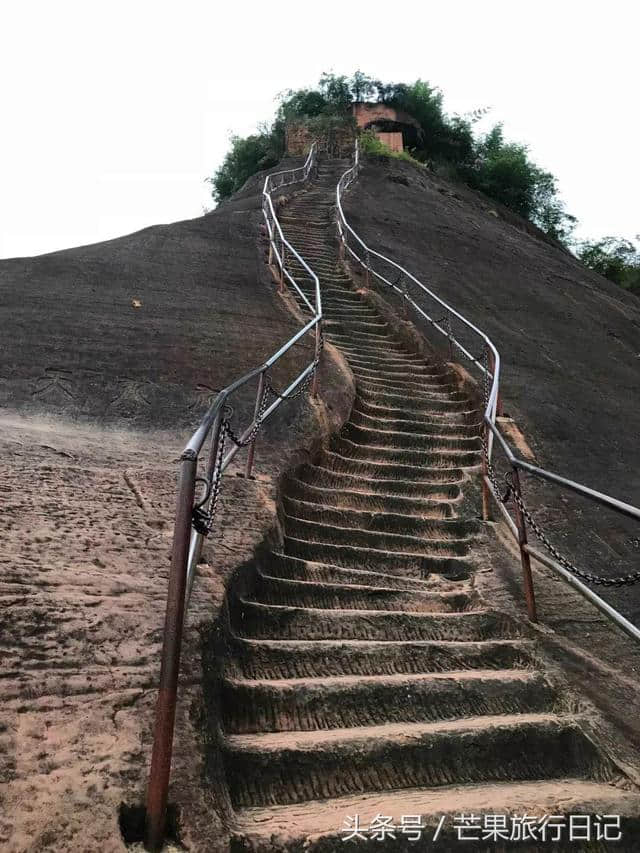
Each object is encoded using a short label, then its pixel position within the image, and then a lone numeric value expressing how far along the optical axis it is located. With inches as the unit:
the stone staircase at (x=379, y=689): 82.2
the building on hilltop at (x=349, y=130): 899.4
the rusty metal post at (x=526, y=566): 130.7
